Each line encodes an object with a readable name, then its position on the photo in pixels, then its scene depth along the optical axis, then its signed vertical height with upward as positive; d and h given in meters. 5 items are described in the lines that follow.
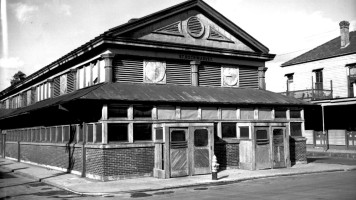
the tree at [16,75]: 80.56 +10.20
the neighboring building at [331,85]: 33.44 +3.35
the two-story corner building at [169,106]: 16.55 +0.74
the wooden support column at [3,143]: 35.93 -2.01
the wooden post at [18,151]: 29.49 -2.32
